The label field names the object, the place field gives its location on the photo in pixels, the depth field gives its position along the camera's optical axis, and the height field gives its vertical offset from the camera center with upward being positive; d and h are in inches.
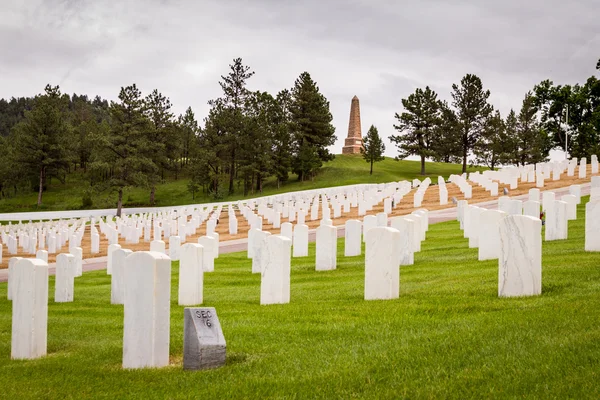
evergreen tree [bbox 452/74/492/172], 2829.7 +457.5
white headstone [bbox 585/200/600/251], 401.7 -14.1
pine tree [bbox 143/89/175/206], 3002.0 +330.4
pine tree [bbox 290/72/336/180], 3041.3 +401.0
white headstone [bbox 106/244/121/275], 673.8 -78.2
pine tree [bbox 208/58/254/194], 2853.1 +399.5
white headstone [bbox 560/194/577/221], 649.6 -0.2
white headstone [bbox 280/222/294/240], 632.4 -32.0
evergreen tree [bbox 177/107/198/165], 3660.2 +414.1
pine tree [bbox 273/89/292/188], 2938.0 +245.0
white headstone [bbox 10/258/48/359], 262.8 -52.7
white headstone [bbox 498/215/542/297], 283.3 -25.0
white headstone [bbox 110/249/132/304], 388.5 -59.7
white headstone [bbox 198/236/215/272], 575.8 -56.3
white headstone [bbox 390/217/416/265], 454.0 -28.9
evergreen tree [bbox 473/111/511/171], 2824.8 +292.8
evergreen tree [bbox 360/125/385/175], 3134.8 +287.7
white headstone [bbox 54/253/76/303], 473.4 -67.6
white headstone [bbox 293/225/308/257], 629.9 -44.5
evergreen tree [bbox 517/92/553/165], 2842.0 +326.7
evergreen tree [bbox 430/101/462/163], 2859.3 +316.3
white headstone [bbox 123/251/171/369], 223.1 -43.1
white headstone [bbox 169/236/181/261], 677.3 -58.4
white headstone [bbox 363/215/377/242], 652.7 -22.2
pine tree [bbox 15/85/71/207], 2999.5 +251.4
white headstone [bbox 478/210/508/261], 438.9 -22.1
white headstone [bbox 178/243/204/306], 387.9 -51.2
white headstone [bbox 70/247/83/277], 598.9 -65.8
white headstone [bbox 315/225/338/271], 494.6 -40.0
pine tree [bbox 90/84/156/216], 2297.6 +204.7
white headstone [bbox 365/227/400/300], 321.4 -33.7
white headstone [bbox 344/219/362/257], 592.1 -37.4
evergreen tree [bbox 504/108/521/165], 2864.2 +311.1
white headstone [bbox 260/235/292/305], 358.0 -43.4
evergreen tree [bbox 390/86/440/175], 2955.2 +399.8
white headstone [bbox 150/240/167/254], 515.8 -43.9
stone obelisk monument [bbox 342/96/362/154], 3907.5 +441.4
